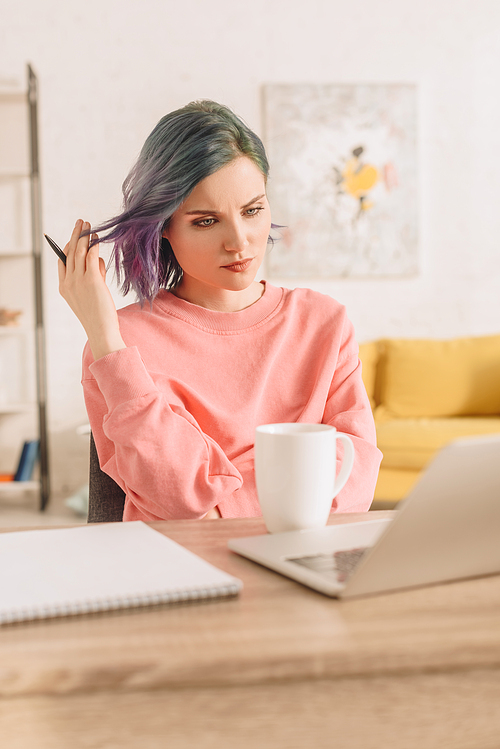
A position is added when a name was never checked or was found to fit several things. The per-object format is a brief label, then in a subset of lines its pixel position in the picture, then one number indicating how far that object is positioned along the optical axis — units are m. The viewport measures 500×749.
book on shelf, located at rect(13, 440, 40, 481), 3.43
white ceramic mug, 0.59
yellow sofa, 3.22
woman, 0.89
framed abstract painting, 3.70
